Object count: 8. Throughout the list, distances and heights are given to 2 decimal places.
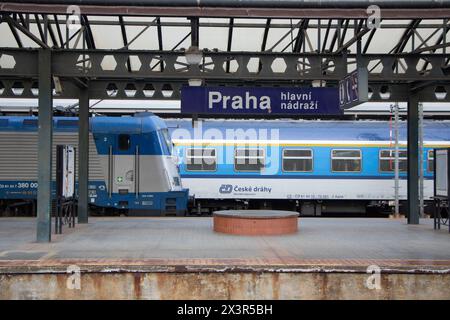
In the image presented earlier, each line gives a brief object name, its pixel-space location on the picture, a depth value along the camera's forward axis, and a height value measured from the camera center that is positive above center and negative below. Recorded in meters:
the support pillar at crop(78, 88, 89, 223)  13.83 +0.52
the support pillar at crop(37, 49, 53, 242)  10.61 +0.17
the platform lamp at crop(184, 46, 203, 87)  10.55 +2.24
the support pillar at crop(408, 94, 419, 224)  13.96 +0.39
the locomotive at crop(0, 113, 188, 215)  16.56 +0.31
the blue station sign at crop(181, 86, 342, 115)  11.48 +1.52
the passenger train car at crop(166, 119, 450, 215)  19.05 +0.36
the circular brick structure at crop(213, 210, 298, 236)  11.72 -1.05
